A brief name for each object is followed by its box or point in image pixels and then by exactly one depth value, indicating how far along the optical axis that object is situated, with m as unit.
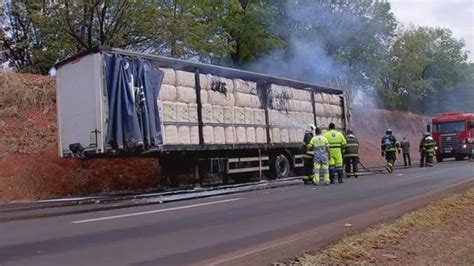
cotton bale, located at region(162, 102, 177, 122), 13.82
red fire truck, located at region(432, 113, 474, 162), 30.48
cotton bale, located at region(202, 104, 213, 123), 15.04
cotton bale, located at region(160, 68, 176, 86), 14.00
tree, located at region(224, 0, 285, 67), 27.58
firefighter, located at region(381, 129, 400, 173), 21.44
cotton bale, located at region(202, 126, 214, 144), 15.02
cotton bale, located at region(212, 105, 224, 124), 15.43
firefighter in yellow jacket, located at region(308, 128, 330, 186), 14.95
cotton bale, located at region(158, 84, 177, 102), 13.81
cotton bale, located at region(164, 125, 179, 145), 13.81
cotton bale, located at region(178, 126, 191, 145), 14.26
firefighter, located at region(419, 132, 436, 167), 24.75
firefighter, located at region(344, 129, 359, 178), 17.95
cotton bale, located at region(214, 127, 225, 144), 15.45
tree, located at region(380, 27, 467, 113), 50.00
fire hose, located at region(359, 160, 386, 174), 20.56
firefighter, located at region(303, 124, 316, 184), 15.55
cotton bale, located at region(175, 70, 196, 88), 14.41
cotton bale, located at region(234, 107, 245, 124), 16.28
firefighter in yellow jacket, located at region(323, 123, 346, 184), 15.43
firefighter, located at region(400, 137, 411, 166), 25.81
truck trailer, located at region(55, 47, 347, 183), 12.85
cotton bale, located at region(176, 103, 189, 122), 14.23
